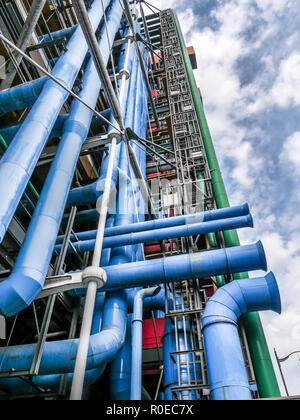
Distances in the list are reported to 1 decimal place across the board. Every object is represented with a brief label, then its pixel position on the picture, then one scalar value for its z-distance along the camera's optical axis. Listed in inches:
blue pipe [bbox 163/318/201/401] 245.6
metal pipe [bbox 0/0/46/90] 262.4
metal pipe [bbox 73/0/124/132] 213.8
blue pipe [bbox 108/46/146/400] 253.1
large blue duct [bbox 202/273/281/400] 179.9
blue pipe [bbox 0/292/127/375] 207.3
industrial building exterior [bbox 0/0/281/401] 195.5
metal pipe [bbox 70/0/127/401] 142.0
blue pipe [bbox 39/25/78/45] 413.8
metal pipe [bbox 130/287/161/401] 226.4
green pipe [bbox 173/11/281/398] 220.8
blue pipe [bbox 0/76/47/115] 287.0
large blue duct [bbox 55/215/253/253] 280.7
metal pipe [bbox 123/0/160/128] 374.0
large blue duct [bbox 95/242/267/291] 241.8
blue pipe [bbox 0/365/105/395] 233.8
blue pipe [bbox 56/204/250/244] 291.4
